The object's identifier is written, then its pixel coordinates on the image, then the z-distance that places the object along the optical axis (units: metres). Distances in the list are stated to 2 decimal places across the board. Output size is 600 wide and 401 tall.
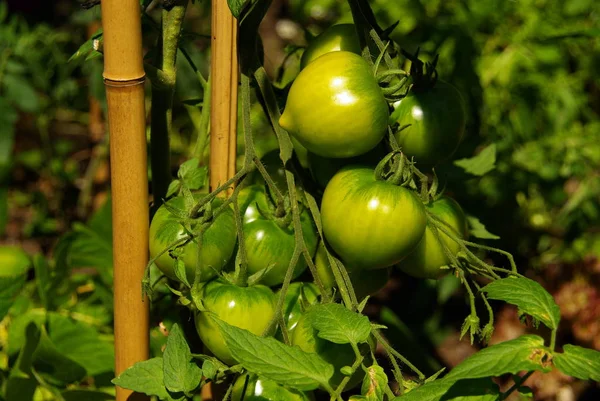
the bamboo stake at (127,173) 1.13
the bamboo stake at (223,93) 1.18
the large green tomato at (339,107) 1.13
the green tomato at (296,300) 1.17
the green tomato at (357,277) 1.19
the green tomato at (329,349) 1.13
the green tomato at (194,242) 1.15
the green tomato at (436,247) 1.17
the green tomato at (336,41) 1.19
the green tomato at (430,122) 1.18
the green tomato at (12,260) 1.36
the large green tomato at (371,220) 1.13
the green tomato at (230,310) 1.14
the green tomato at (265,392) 1.13
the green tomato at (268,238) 1.17
